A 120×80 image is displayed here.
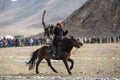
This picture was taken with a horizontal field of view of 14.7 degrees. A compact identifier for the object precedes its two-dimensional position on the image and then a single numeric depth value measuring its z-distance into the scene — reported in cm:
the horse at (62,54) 2093
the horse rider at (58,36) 2120
